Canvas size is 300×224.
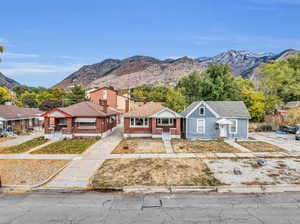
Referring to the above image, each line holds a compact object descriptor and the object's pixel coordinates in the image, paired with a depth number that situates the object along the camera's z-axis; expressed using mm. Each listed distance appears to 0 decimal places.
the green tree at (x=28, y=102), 55591
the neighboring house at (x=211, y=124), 21266
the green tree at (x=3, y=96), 54481
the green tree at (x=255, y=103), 31427
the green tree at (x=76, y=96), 50888
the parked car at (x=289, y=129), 24645
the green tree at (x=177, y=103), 32375
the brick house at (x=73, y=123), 21234
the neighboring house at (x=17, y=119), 24000
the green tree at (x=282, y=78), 45406
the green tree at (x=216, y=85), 34531
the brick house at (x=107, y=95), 51656
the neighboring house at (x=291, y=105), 41431
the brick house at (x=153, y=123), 21594
